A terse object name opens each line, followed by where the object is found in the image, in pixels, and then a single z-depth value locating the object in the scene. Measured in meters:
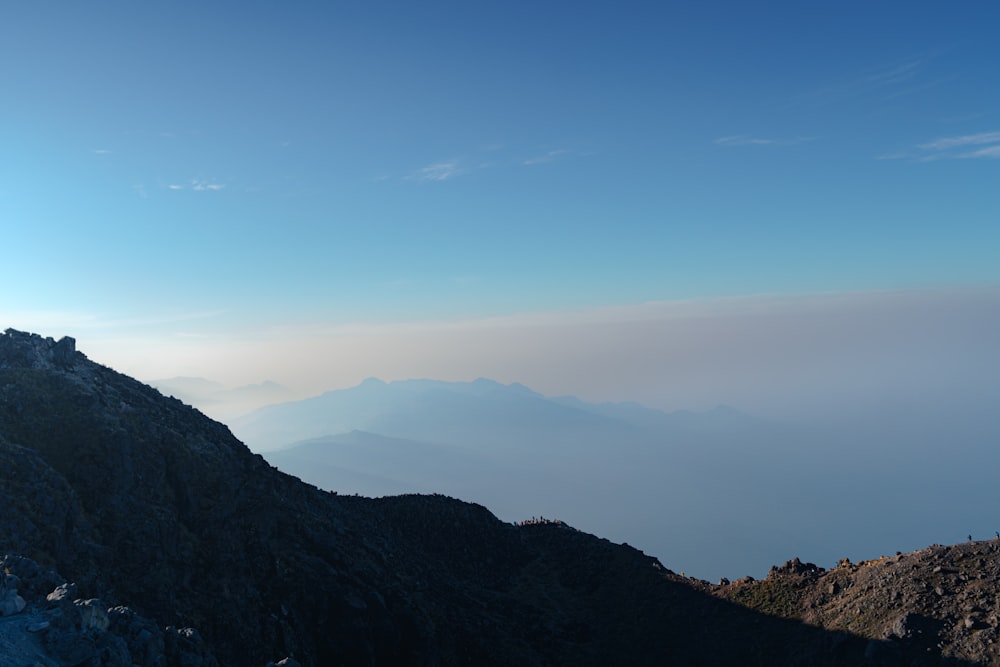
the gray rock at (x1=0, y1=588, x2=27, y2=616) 21.16
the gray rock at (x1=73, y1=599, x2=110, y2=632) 21.58
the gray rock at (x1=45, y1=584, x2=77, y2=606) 21.94
